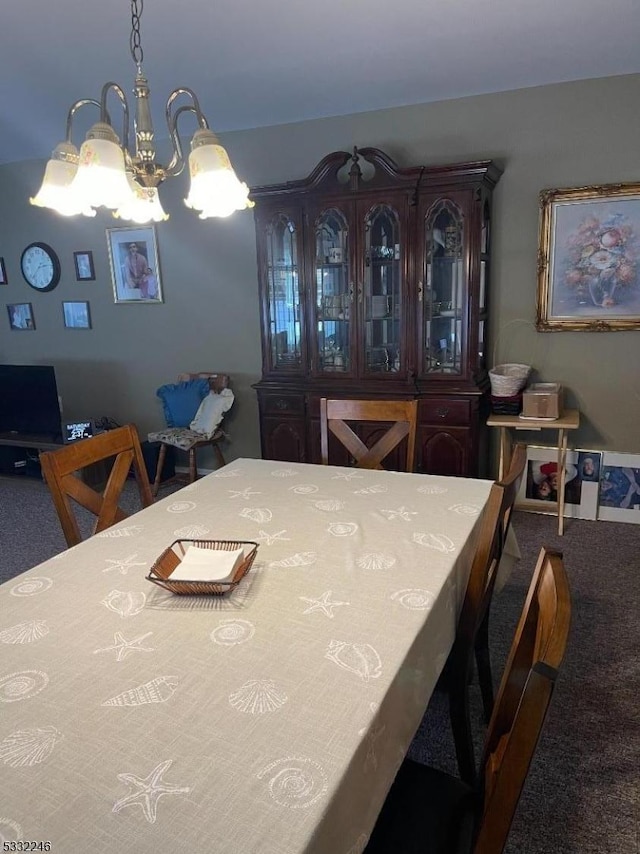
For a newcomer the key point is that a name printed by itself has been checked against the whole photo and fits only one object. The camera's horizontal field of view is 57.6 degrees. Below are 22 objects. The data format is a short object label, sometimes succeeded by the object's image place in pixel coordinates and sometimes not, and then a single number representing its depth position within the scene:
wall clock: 4.78
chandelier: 1.37
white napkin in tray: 1.30
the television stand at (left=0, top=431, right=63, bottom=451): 4.36
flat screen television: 4.50
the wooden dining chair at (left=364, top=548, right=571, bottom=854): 0.73
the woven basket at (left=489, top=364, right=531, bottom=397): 3.27
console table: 3.12
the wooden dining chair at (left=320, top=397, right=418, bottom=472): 2.28
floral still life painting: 3.16
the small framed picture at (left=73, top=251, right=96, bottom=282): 4.65
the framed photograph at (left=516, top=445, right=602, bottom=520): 3.40
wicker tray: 1.26
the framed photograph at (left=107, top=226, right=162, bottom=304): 4.39
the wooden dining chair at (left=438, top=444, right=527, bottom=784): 1.36
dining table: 0.74
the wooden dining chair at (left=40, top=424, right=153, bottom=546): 1.77
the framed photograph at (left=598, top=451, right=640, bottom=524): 3.32
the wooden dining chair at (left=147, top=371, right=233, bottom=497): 3.96
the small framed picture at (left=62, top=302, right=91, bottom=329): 4.77
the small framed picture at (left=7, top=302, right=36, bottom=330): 5.01
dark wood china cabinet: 3.21
